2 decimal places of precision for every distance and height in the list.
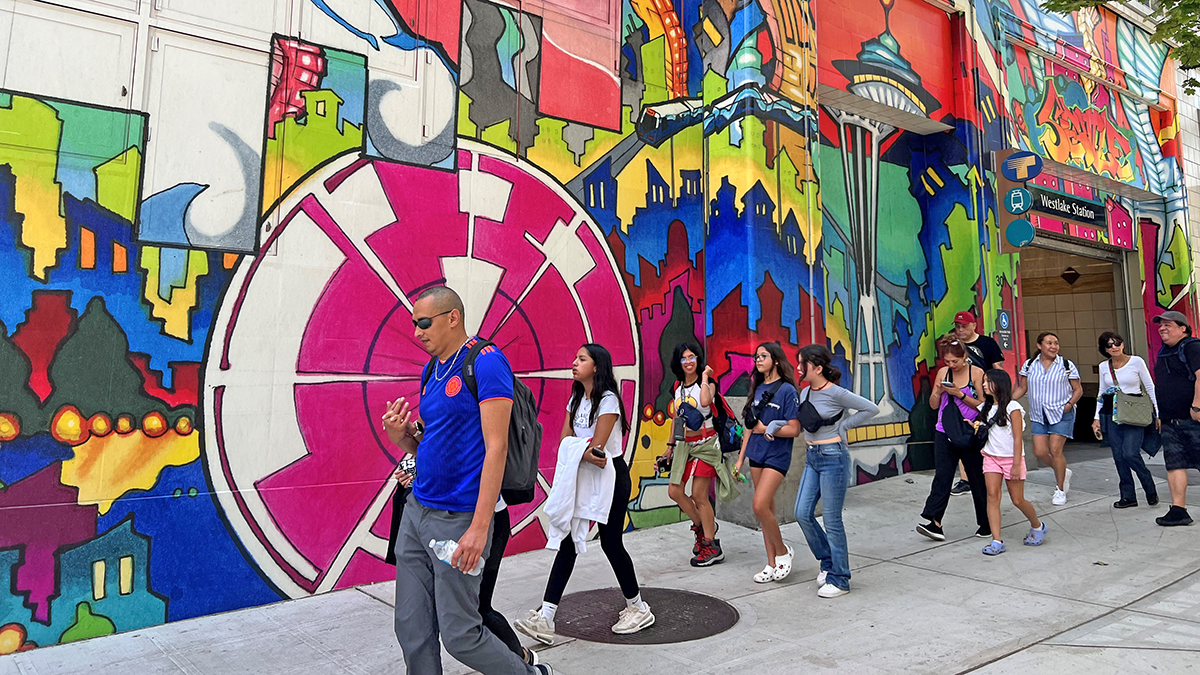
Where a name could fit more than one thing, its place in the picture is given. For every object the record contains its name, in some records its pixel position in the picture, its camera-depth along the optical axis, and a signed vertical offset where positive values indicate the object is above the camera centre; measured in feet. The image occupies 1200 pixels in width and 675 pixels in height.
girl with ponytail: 16.46 -1.47
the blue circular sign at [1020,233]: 31.32 +7.19
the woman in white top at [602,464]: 14.11 -1.29
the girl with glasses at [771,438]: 17.01 -0.90
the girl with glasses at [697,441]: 18.83 -1.07
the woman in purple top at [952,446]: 20.07 -1.32
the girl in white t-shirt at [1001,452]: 19.39 -1.38
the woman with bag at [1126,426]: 23.72 -0.82
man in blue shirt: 9.45 -1.50
